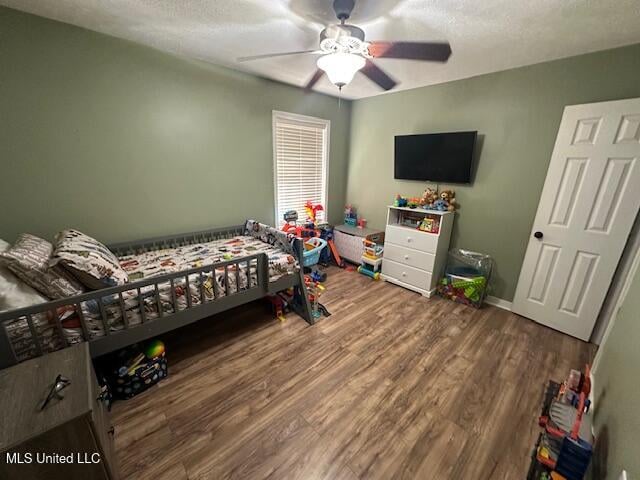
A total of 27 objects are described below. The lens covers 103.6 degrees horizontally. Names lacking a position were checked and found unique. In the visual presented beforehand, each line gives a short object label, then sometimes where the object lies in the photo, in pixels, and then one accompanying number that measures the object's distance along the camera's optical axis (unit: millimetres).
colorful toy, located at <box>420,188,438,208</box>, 3066
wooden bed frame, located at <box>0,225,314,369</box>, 1263
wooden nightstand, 822
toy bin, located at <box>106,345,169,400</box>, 1576
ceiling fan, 1458
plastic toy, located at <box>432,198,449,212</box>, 2927
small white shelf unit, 2881
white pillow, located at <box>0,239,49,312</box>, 1227
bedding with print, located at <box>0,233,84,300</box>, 1307
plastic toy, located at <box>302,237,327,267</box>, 2906
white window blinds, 3248
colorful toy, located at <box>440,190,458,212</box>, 2951
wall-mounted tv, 2725
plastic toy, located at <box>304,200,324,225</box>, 3633
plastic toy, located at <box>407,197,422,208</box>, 3139
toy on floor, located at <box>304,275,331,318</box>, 2578
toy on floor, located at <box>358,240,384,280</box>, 3410
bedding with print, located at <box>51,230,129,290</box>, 1415
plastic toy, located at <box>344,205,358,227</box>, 4066
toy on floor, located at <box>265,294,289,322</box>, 2512
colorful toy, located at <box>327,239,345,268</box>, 3802
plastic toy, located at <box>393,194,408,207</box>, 3199
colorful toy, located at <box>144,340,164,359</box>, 1724
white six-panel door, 1956
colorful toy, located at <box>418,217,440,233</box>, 2871
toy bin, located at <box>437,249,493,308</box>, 2730
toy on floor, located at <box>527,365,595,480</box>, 1151
